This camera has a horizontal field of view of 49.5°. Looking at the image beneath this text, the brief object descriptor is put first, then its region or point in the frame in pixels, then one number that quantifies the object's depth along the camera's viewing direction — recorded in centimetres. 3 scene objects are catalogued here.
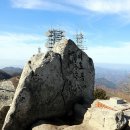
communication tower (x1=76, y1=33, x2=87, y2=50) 4180
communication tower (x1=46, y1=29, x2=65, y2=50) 4220
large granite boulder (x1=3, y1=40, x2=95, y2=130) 680
